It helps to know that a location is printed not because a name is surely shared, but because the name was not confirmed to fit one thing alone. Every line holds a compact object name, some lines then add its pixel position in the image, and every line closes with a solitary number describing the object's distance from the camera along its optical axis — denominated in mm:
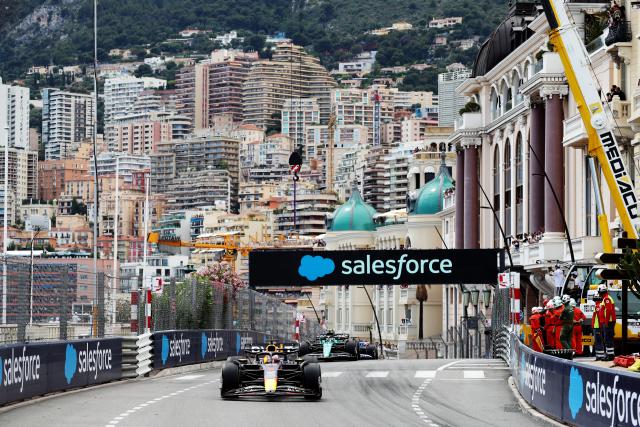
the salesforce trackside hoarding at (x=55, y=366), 30062
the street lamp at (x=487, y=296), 73600
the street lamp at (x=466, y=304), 84750
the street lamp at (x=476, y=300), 83394
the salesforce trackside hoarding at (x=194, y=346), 44969
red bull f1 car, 32219
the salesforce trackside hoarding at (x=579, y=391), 21656
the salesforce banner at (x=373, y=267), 70625
